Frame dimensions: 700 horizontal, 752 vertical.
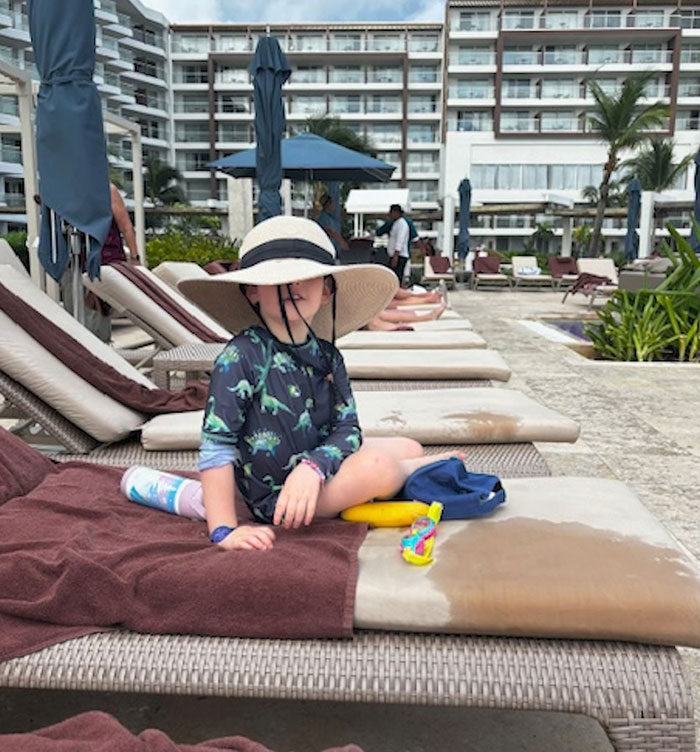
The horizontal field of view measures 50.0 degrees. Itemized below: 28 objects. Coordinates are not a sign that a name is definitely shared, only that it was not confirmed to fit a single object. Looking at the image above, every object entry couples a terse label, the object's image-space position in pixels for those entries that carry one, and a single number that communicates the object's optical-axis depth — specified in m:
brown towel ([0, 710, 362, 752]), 1.04
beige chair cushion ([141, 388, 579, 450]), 2.78
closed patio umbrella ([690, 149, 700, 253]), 9.93
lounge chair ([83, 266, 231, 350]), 4.99
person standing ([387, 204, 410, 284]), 11.77
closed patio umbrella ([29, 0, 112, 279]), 3.88
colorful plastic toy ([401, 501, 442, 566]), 1.65
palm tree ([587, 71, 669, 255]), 31.22
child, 1.75
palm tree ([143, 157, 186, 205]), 51.03
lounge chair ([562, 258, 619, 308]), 13.97
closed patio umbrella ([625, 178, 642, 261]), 22.55
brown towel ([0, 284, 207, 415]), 3.01
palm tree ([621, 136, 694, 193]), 43.50
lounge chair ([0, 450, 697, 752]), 1.41
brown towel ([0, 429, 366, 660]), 1.53
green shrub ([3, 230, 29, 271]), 18.91
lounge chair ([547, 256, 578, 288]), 20.05
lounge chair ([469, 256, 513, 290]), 20.88
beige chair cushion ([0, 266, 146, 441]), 2.77
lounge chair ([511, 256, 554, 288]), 20.53
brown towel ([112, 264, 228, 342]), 5.22
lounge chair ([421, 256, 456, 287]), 19.72
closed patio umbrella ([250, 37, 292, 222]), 7.77
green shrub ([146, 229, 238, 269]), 11.75
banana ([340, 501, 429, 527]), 1.89
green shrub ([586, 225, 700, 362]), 6.75
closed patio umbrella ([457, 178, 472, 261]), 23.55
